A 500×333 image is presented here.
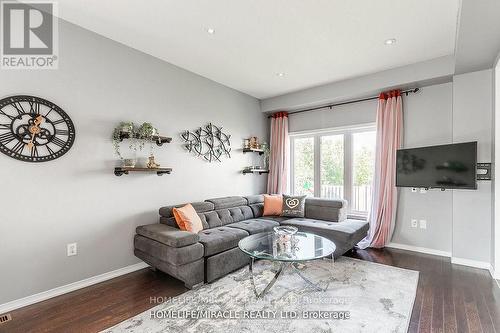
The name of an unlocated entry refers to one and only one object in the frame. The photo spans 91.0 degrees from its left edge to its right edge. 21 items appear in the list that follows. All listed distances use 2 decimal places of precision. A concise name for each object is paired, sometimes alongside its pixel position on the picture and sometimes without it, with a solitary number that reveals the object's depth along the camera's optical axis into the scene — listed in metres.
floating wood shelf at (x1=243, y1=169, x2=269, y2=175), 4.93
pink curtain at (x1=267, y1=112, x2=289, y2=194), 5.27
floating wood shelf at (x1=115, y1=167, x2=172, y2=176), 2.93
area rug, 1.97
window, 4.46
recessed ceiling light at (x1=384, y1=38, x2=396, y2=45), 2.94
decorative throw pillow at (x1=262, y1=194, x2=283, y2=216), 4.45
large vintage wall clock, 2.26
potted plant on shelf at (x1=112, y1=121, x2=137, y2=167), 2.96
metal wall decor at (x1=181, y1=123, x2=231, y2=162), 3.90
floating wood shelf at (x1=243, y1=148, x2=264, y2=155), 4.92
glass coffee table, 2.36
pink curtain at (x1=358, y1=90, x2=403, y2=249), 3.94
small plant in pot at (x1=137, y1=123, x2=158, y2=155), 3.11
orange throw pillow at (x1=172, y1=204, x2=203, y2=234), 3.03
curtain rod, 3.92
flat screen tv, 3.03
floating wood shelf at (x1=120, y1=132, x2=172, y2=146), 3.27
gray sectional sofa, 2.60
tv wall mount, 3.14
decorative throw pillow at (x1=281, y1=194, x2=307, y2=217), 4.27
